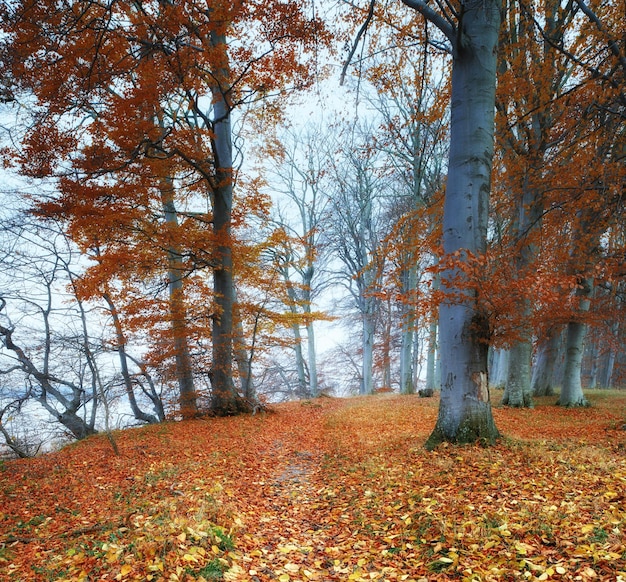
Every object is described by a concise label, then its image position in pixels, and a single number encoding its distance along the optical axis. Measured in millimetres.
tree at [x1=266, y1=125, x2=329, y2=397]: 17719
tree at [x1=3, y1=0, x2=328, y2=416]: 6664
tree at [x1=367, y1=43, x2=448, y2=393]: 10070
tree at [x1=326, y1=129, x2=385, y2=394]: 17234
